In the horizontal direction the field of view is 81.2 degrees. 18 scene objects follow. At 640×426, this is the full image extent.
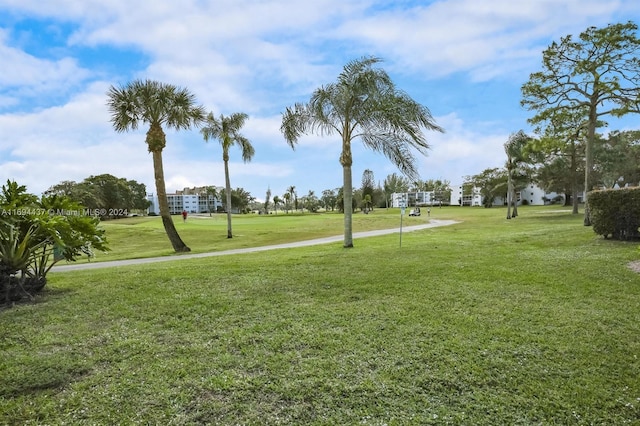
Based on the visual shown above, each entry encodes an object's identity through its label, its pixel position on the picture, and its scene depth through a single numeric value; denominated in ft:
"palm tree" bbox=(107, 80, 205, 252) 57.62
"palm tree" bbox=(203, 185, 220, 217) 370.59
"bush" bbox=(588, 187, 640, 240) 38.47
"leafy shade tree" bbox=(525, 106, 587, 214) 69.10
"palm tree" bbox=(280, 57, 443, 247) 42.34
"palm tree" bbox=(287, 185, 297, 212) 395.55
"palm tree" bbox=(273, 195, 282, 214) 404.98
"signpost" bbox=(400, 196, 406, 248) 44.96
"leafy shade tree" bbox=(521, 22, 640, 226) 57.47
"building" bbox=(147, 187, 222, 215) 474.49
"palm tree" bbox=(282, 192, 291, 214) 398.52
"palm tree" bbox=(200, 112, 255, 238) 88.07
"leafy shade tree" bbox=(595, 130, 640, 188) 118.42
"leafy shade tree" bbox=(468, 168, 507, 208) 214.87
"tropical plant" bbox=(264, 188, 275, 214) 426.10
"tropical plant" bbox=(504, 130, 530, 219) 112.78
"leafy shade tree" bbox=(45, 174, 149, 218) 178.40
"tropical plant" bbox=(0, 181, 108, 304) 19.24
